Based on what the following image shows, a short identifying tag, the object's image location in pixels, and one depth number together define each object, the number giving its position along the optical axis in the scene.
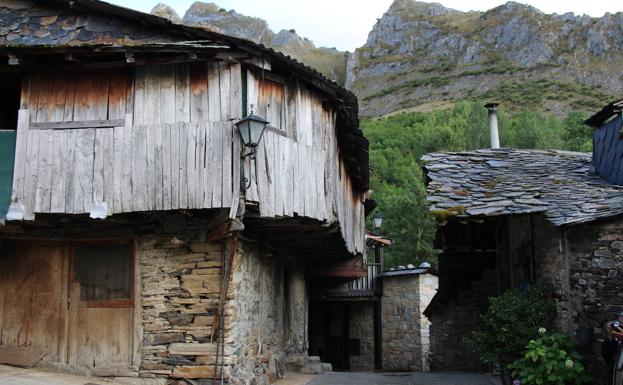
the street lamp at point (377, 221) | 20.16
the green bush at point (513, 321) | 7.88
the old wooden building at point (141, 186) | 8.20
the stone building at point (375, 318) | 19.28
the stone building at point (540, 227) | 7.07
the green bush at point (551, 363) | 6.82
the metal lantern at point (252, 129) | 7.64
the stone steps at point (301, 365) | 13.01
